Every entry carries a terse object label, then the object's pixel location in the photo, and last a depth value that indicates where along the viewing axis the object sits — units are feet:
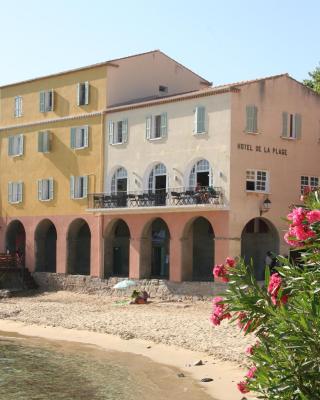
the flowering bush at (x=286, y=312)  33.50
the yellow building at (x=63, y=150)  149.79
